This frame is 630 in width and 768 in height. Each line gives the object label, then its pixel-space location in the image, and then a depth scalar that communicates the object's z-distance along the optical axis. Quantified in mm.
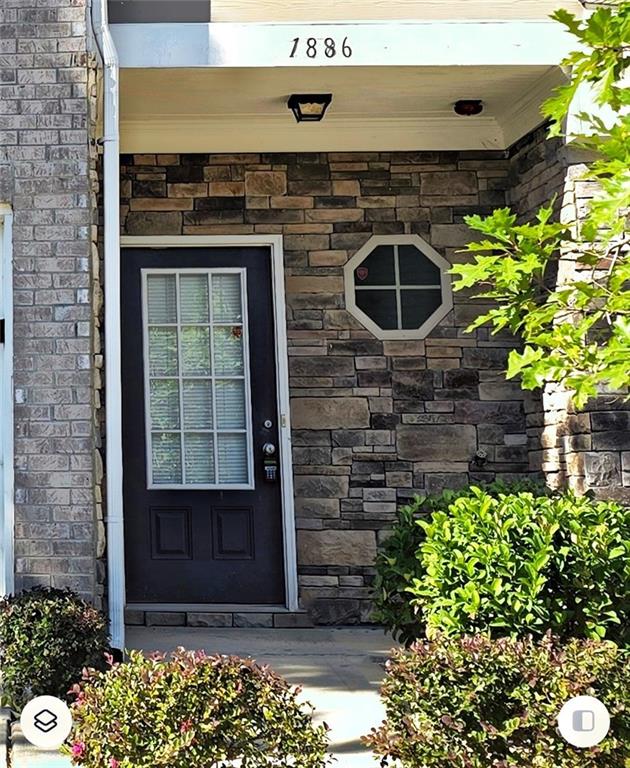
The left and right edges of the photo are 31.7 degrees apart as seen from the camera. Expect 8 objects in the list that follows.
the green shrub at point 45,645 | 4727
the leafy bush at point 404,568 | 5207
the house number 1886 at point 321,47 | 6262
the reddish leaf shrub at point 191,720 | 3330
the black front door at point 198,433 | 7156
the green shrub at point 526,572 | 4332
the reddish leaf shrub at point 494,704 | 3531
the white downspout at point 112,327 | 5492
